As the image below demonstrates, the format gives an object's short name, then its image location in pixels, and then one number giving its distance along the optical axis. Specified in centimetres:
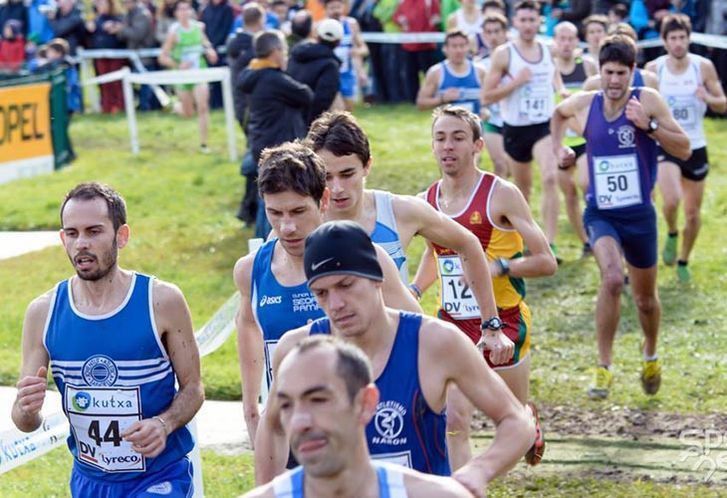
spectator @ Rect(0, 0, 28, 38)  2611
